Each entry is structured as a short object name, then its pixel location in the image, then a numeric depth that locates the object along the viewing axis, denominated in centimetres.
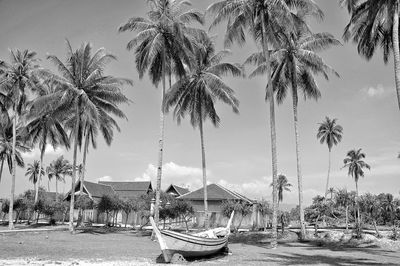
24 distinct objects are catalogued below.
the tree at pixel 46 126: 3306
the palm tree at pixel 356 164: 7562
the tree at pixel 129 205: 4281
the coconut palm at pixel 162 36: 2844
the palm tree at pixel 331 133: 6606
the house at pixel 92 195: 5525
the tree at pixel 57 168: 8119
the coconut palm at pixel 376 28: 1808
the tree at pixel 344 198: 4159
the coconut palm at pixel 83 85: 3222
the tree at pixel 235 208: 3750
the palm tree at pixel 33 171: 8856
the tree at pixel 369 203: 4166
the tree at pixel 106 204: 4201
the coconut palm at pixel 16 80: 3466
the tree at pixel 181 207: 3772
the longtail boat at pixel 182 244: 1605
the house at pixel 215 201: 4697
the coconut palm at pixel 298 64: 2988
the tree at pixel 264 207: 4391
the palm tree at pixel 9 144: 4551
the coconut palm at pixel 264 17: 2394
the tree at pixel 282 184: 9375
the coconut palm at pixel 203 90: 3288
